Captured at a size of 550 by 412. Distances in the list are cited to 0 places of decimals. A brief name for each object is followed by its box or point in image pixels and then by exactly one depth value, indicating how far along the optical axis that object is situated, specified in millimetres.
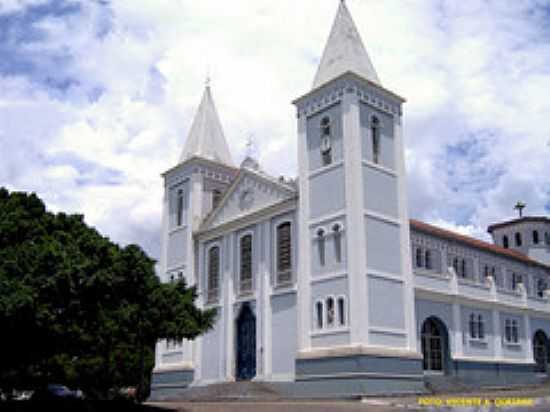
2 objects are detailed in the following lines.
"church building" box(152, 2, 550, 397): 28344
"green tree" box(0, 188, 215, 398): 18766
